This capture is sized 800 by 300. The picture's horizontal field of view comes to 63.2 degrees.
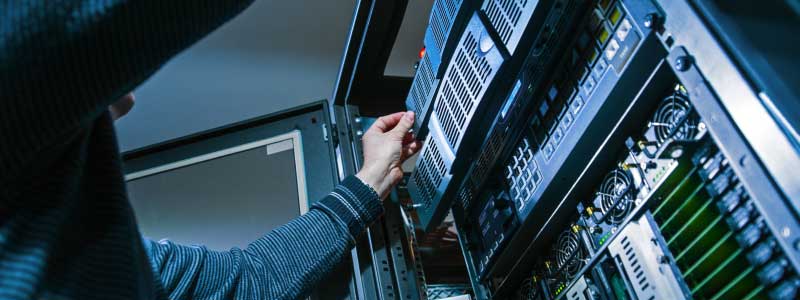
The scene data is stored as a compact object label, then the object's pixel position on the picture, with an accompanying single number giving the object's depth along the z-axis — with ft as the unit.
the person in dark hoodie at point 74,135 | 1.62
